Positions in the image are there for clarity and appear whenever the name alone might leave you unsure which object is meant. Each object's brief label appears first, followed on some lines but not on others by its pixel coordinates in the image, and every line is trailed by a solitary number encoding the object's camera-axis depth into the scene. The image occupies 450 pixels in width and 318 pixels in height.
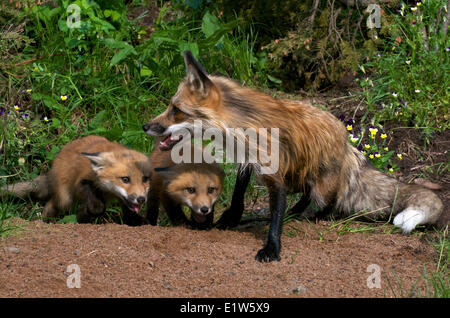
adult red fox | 4.45
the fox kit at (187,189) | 4.93
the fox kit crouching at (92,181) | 5.12
